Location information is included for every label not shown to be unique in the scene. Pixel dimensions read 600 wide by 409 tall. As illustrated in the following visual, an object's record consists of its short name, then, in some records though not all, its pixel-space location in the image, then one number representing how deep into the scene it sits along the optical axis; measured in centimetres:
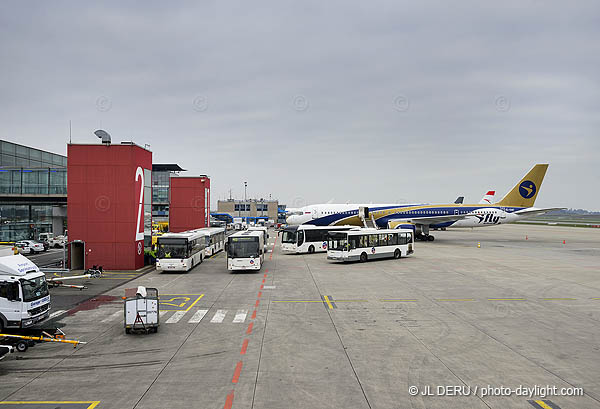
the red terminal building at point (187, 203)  6700
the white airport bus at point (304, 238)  4738
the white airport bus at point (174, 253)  3275
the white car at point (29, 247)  4794
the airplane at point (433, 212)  6225
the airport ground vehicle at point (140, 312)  1650
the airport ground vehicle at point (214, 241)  4403
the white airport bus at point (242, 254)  3275
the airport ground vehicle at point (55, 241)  5593
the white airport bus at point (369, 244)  3844
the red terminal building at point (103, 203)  3506
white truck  1581
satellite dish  3516
